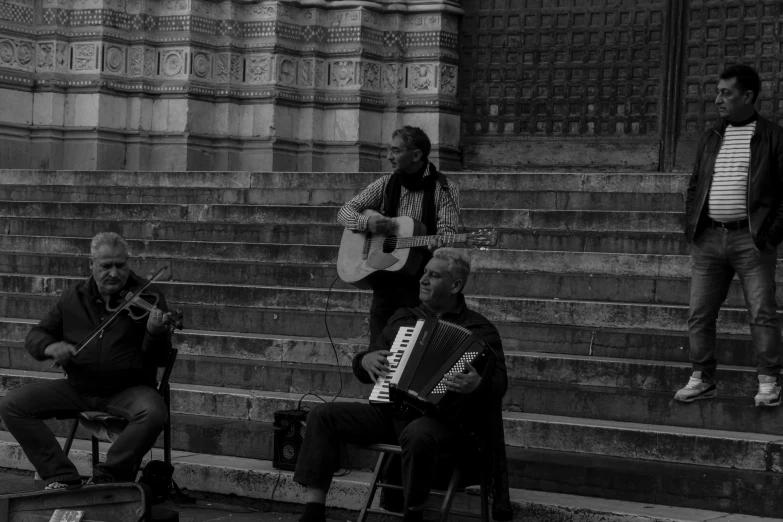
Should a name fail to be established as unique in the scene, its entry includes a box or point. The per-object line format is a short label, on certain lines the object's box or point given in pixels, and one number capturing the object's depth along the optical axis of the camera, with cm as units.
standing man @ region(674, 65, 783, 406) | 748
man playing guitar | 755
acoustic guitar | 744
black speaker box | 766
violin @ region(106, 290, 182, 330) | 704
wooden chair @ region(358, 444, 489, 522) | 634
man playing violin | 706
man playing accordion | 638
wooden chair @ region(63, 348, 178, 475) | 717
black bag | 729
